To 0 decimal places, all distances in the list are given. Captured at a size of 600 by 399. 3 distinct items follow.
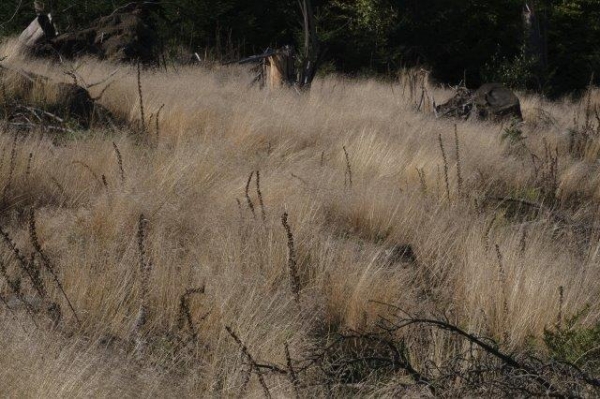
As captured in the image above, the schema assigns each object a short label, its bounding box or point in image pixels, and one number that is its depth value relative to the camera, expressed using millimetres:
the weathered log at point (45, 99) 12058
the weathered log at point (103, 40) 22750
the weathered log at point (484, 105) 20859
